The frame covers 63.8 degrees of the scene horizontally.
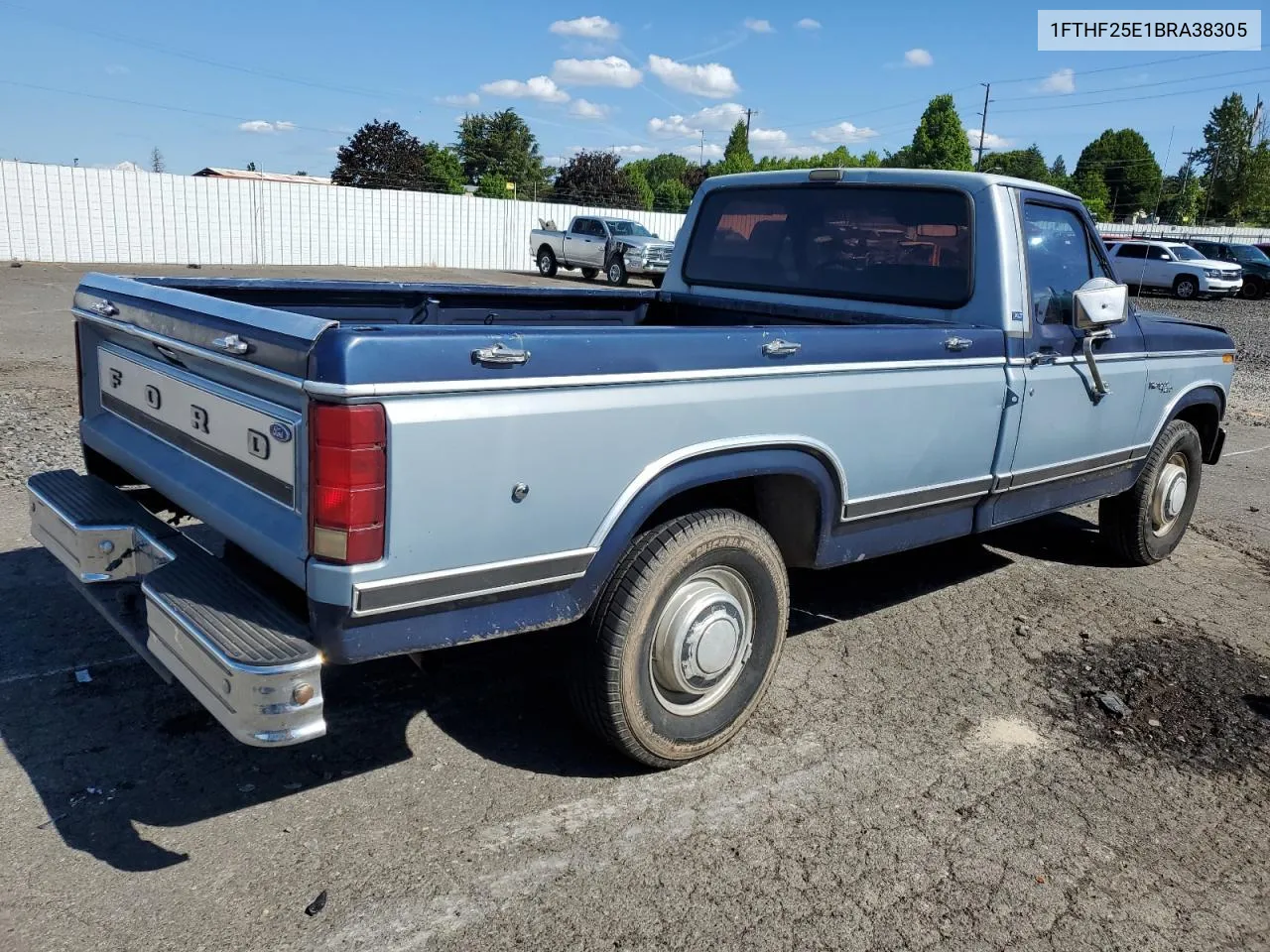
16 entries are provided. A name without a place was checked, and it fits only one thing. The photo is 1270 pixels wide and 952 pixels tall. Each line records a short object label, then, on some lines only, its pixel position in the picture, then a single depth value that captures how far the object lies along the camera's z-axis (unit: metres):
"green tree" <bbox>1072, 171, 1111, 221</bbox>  71.42
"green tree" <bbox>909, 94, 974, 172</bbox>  57.56
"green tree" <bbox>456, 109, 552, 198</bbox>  71.00
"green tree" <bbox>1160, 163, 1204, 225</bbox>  74.78
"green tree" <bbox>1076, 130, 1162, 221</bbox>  96.88
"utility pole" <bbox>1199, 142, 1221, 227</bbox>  80.12
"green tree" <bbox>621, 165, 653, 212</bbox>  62.31
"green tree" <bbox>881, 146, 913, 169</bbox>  62.69
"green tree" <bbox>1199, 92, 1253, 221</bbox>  74.75
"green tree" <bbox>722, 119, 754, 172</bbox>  76.00
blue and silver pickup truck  2.52
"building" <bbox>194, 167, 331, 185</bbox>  62.93
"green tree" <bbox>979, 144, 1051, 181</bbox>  97.25
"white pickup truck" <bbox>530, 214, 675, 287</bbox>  26.42
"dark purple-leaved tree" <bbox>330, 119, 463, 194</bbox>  56.88
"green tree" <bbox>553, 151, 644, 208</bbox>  64.94
